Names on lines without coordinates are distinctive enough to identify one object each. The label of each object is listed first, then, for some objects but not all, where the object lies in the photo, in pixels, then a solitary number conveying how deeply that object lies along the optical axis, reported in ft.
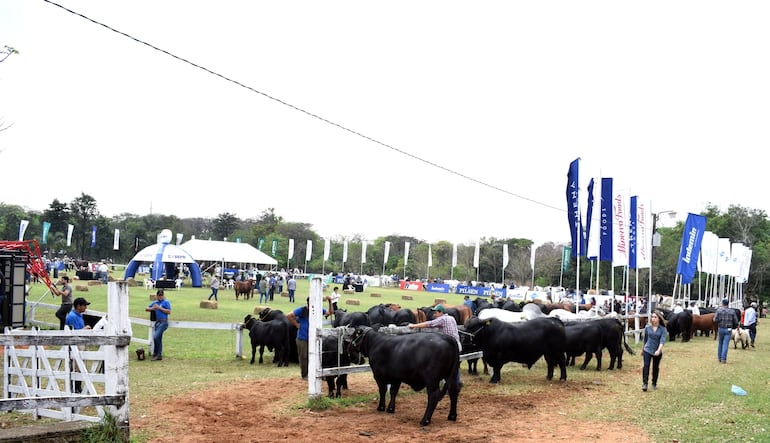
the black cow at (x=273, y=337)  51.62
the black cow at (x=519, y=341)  46.78
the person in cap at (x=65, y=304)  53.16
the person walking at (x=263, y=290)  124.98
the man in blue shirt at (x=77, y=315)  35.78
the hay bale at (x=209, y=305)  100.48
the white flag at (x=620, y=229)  74.74
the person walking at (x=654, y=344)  41.68
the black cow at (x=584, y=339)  54.54
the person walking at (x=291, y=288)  125.08
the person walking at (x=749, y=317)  74.04
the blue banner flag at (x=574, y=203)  70.03
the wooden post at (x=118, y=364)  24.17
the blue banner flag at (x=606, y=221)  74.02
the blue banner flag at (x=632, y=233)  79.61
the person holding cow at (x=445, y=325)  37.27
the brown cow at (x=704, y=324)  94.84
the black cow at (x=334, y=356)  37.50
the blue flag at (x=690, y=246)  97.35
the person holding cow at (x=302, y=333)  43.21
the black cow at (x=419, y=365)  31.65
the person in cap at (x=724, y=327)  61.21
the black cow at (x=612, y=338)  55.57
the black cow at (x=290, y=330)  52.75
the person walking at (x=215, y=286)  113.50
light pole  98.43
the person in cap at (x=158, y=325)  51.44
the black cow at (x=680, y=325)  88.38
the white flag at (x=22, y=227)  162.50
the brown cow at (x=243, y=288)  134.21
